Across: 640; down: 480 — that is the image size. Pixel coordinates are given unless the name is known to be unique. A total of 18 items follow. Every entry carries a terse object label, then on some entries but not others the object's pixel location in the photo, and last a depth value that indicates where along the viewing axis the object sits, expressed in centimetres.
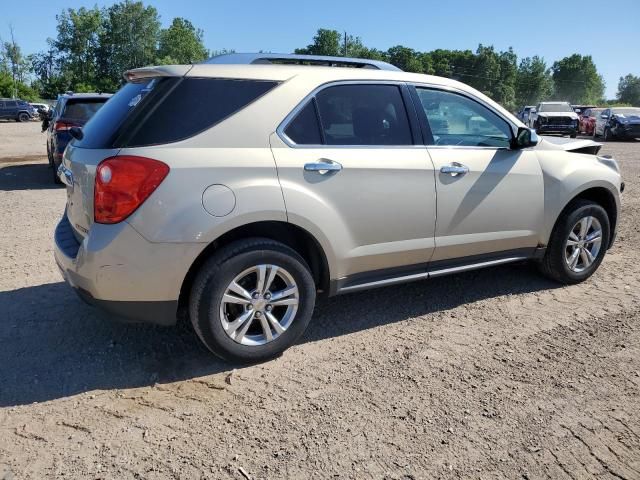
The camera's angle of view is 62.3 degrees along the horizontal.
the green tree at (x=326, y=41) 9938
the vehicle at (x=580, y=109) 3119
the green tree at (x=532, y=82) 11500
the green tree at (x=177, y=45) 11262
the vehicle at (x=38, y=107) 4999
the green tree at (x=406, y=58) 9862
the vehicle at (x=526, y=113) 2889
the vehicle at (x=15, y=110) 4369
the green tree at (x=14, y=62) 9938
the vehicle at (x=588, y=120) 2736
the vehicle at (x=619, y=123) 2414
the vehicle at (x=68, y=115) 955
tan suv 299
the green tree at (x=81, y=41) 11044
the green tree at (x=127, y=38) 10838
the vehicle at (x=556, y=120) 2458
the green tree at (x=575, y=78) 13062
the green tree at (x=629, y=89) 13588
